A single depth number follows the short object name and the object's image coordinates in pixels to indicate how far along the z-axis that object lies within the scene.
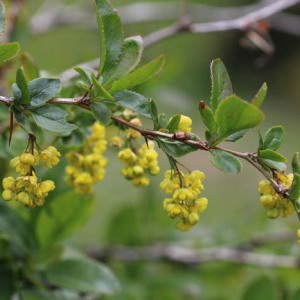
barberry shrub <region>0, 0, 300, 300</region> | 0.83
